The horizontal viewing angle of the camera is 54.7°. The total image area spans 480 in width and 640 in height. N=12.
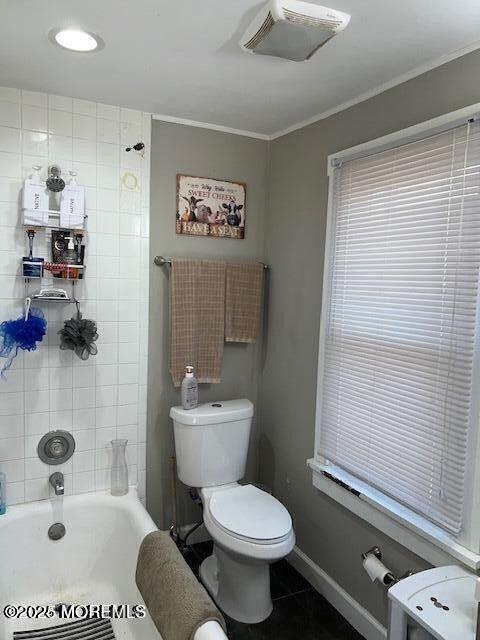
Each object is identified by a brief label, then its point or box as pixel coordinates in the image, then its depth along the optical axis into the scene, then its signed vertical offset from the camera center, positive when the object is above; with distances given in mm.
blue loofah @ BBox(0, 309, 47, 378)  2049 -267
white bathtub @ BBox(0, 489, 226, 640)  2123 -1331
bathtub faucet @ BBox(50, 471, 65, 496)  2258 -1016
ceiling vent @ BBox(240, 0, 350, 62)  1332 +780
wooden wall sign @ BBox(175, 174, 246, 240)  2539 +407
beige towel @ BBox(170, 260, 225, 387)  2484 -209
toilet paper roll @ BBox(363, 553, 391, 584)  1772 -1105
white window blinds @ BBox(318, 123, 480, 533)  1612 -130
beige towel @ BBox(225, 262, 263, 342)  2627 -114
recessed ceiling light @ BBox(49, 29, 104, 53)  1569 +820
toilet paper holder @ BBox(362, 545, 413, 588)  1758 -1108
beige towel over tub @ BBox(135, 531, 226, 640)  1535 -1122
